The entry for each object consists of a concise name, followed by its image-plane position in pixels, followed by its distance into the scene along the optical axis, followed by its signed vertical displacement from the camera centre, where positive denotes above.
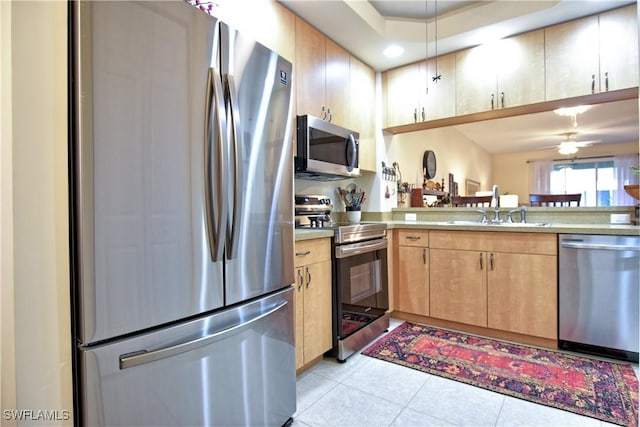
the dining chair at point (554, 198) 3.06 +0.08
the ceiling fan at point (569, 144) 5.81 +1.14
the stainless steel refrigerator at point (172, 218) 0.94 -0.02
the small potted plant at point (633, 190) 2.34 +0.11
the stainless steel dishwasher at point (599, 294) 2.18 -0.60
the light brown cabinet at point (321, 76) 2.45 +1.07
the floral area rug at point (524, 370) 1.79 -1.05
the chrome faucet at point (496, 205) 3.08 +0.03
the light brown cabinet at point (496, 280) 2.45 -0.57
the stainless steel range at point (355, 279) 2.29 -0.53
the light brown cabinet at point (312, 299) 2.00 -0.57
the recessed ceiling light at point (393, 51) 2.90 +1.42
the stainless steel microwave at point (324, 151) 2.39 +0.46
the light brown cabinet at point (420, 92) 3.01 +1.11
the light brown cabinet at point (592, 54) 2.31 +1.11
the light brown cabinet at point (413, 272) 2.95 -0.58
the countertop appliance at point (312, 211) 2.63 -0.01
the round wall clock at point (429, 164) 4.78 +0.65
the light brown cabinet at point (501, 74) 2.62 +1.11
